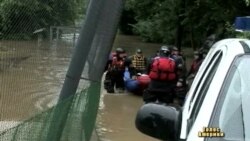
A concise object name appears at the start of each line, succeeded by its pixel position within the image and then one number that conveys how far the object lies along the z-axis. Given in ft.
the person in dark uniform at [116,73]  57.26
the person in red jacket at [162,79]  41.47
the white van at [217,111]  8.87
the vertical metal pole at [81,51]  18.81
